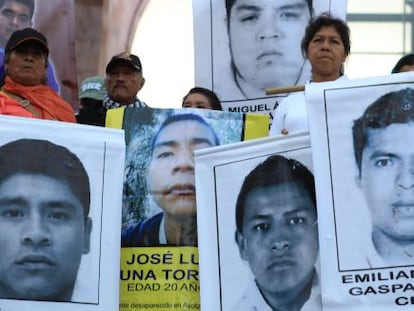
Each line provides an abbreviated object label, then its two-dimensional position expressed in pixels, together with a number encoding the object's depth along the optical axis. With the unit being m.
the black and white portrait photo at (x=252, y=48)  11.23
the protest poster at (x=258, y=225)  8.26
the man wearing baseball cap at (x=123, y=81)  10.45
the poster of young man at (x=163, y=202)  8.69
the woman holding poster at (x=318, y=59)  9.26
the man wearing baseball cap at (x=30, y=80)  9.63
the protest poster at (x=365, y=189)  7.88
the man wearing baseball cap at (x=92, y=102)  10.48
